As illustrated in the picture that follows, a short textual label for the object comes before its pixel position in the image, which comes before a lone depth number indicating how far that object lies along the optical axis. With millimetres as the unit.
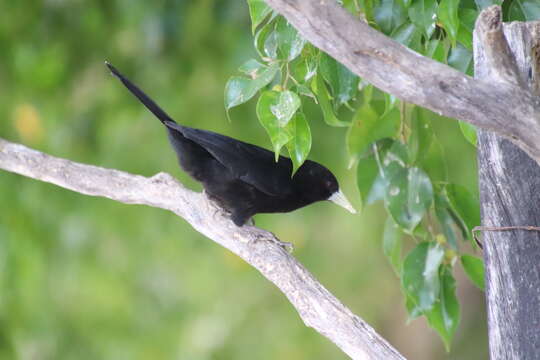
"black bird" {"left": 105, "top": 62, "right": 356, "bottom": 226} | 5582
